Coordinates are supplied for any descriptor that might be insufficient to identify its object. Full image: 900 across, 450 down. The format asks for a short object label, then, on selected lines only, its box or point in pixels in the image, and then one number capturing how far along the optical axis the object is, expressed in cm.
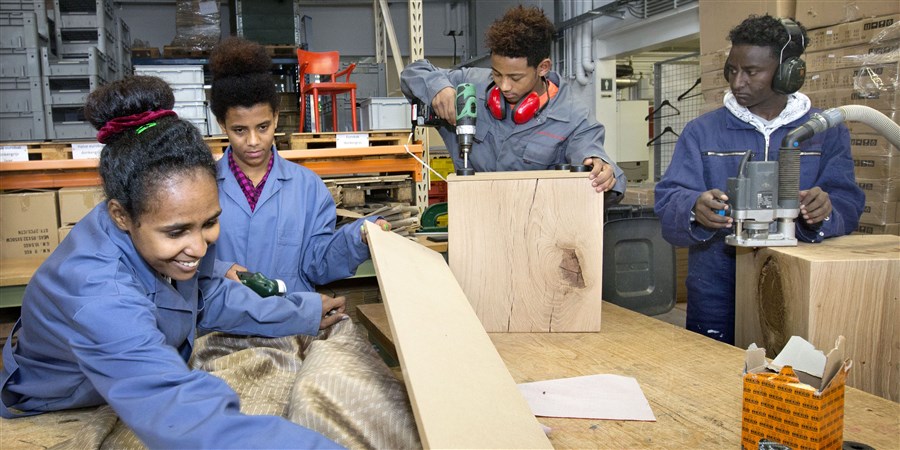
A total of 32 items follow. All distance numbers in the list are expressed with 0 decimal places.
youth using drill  215
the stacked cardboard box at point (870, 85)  276
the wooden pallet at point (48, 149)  326
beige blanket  106
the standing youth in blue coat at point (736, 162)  182
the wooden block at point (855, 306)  135
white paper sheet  113
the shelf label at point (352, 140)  363
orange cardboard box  90
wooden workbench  104
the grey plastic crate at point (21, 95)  498
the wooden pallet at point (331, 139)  361
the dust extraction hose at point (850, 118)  136
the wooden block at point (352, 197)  360
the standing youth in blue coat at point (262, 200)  207
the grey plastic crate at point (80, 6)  609
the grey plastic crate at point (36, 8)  502
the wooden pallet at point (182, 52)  667
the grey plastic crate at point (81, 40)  611
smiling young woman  91
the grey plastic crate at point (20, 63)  491
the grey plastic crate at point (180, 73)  437
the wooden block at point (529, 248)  166
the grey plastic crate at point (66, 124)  509
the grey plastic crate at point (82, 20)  605
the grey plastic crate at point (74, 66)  504
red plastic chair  460
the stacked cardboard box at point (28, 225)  309
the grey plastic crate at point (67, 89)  504
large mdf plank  83
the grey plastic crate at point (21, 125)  504
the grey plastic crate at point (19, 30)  488
